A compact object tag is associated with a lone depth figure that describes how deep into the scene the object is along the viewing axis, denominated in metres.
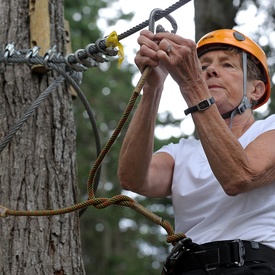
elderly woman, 4.90
